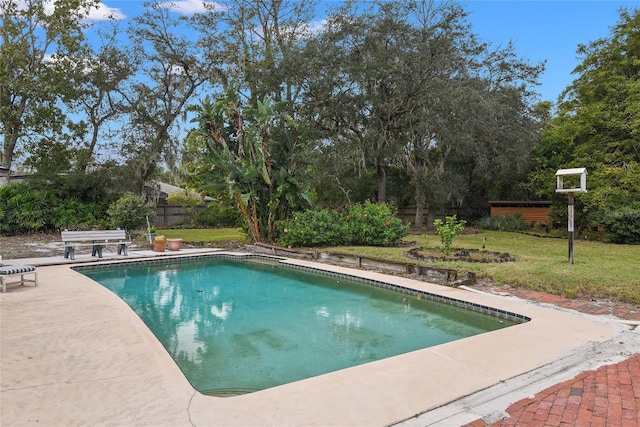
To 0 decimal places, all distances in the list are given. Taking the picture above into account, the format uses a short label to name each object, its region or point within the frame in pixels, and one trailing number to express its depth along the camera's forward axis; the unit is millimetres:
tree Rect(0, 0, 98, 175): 17469
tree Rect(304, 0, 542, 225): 13445
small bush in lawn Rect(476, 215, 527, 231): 17969
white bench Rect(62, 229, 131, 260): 10209
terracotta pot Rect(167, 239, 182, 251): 12516
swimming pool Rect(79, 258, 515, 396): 4066
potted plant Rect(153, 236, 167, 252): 11977
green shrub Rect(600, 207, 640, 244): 12586
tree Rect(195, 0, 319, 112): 18681
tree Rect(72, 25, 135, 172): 18953
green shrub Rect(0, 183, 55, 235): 15695
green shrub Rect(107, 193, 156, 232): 14180
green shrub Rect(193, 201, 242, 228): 21344
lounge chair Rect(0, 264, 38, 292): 6438
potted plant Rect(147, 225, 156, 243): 13148
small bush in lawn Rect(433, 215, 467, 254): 9481
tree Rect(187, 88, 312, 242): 11805
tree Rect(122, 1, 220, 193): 19469
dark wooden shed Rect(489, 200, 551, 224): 18250
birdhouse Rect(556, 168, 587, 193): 7360
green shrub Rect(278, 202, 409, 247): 11711
